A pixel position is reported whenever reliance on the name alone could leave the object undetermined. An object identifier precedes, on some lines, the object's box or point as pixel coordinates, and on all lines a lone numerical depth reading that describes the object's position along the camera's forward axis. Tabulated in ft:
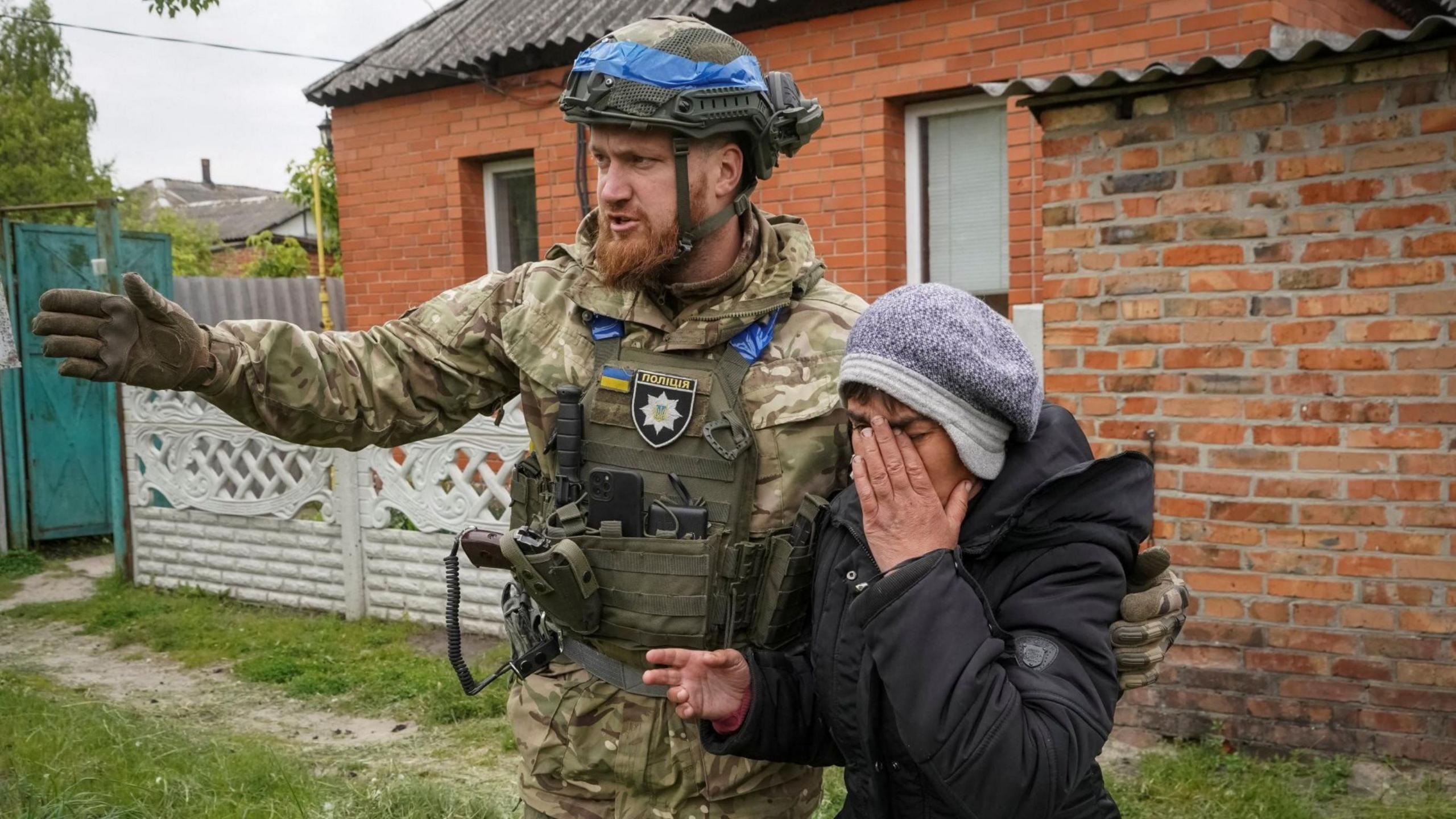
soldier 7.07
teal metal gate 28.66
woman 5.08
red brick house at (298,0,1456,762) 12.96
